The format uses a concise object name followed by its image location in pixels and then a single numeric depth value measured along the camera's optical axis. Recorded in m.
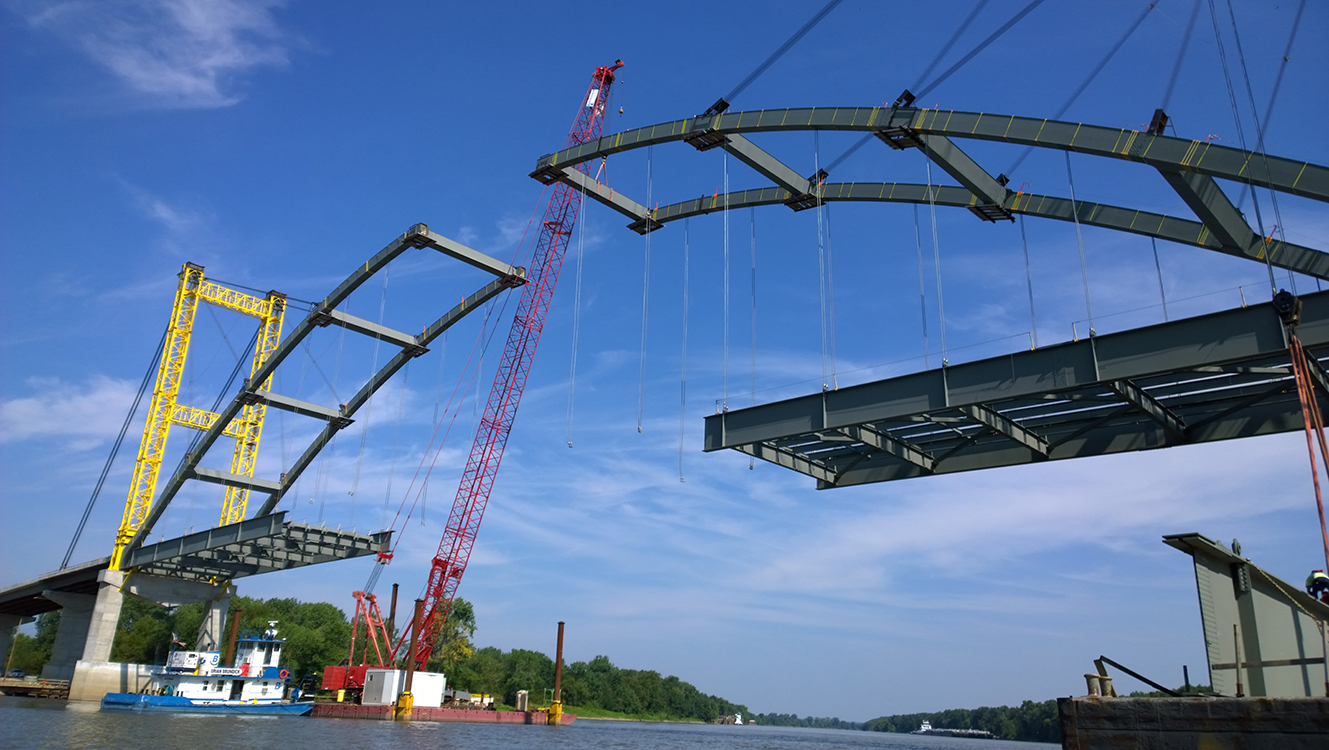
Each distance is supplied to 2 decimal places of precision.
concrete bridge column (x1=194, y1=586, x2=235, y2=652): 60.34
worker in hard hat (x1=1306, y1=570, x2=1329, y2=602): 14.64
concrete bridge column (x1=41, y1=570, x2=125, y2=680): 56.84
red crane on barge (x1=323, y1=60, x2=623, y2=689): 64.12
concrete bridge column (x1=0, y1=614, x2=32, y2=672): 77.88
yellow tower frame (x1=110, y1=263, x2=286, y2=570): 58.31
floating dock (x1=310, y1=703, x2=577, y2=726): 55.47
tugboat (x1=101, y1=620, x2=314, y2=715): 50.03
